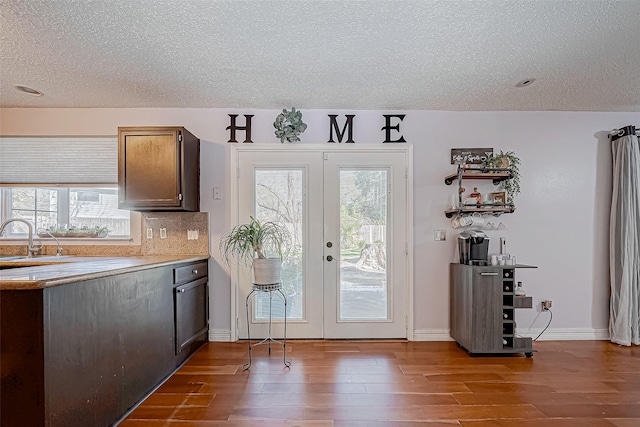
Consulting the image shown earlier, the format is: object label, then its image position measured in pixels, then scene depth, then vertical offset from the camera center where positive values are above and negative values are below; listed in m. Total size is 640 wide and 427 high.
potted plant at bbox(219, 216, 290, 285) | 2.80 -0.34
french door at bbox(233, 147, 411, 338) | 3.34 -0.35
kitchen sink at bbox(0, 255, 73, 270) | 2.62 -0.41
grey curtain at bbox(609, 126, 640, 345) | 3.17 -0.34
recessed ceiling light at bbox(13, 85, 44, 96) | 2.85 +1.13
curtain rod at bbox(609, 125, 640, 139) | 3.20 +0.84
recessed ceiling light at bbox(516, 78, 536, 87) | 2.72 +1.13
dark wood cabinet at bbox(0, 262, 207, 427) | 1.39 -0.71
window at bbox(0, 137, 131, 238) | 3.32 +0.29
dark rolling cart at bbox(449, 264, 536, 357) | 2.89 -0.90
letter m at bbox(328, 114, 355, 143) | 3.36 +0.91
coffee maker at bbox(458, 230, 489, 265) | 3.07 -0.33
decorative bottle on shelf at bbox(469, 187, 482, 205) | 3.21 +0.17
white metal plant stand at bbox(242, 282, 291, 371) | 2.80 -0.98
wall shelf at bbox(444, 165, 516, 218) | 3.13 +0.35
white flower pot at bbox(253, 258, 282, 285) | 2.79 -0.51
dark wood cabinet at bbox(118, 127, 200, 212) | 2.91 +0.43
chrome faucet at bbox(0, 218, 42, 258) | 3.04 -0.34
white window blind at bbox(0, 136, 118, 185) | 3.32 +0.56
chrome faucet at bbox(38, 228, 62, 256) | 3.22 -0.26
